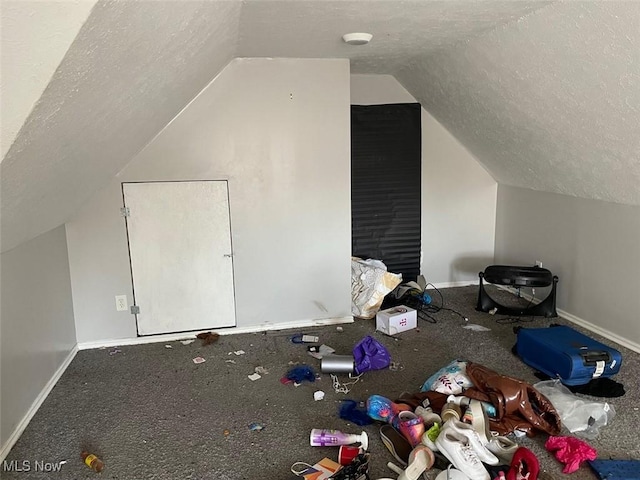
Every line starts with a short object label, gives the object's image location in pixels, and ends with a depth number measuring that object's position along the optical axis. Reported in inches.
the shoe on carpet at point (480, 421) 85.0
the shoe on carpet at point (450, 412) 87.4
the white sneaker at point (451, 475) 74.2
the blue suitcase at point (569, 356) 105.0
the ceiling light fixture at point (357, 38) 109.9
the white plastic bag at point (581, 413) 93.4
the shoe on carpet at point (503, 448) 82.3
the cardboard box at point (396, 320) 143.2
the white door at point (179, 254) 135.7
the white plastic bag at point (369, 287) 155.9
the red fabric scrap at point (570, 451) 82.3
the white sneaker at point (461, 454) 75.9
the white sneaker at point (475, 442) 79.6
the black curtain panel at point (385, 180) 173.6
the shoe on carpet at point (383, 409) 94.0
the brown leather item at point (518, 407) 90.7
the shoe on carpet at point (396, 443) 84.7
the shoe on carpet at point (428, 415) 88.5
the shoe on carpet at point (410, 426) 85.8
